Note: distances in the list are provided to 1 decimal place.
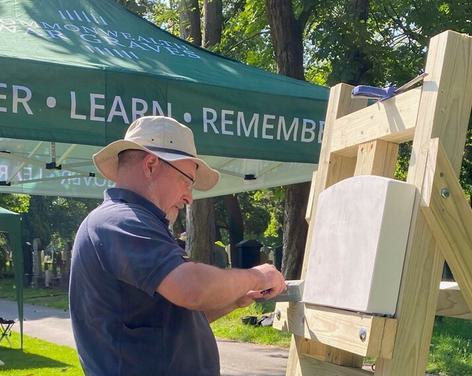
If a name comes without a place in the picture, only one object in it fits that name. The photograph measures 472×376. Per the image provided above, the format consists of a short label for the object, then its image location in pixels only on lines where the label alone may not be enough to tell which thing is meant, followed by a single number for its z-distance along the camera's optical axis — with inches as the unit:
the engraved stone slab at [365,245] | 81.3
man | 79.8
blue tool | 93.2
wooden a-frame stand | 80.4
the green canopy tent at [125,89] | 139.1
